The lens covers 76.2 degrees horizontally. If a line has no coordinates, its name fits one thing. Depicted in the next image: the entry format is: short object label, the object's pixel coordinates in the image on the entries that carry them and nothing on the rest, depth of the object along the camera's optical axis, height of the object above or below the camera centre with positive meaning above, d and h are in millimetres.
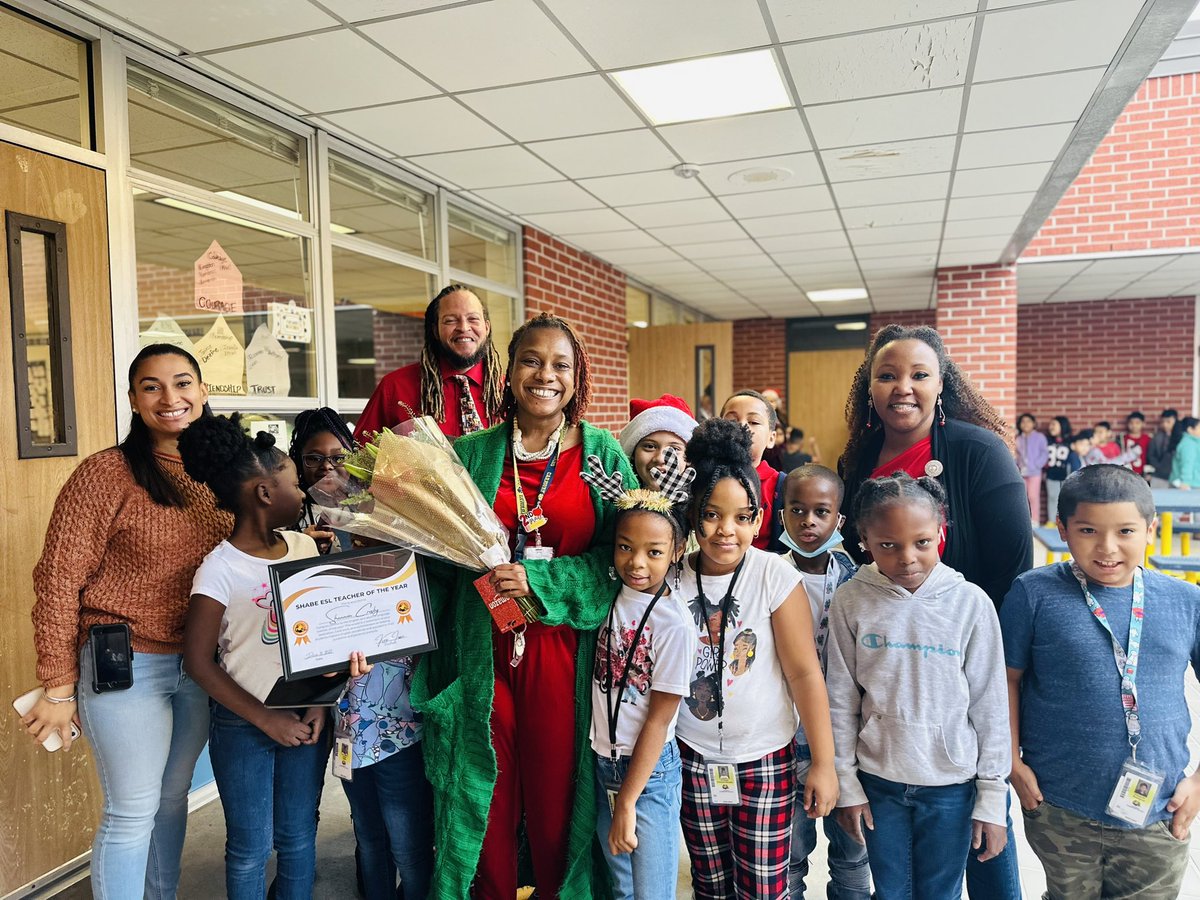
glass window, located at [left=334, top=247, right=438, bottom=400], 4125 +735
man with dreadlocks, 2615 +128
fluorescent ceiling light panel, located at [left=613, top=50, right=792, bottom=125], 2895 +1310
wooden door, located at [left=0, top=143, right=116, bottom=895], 2299 -237
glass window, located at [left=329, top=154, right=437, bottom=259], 3838 +1122
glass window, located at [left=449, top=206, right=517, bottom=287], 4770 +1104
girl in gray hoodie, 1589 -634
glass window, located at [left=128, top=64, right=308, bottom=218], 2852 +1121
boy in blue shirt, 1565 -621
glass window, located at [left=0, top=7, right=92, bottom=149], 2381 +1104
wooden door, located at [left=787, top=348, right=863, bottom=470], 10500 +281
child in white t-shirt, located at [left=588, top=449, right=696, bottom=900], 1624 -615
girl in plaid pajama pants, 1641 -619
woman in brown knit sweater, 1775 -443
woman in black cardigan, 1825 -118
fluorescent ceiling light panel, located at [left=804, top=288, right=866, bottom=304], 8273 +1308
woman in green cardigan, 1722 -599
